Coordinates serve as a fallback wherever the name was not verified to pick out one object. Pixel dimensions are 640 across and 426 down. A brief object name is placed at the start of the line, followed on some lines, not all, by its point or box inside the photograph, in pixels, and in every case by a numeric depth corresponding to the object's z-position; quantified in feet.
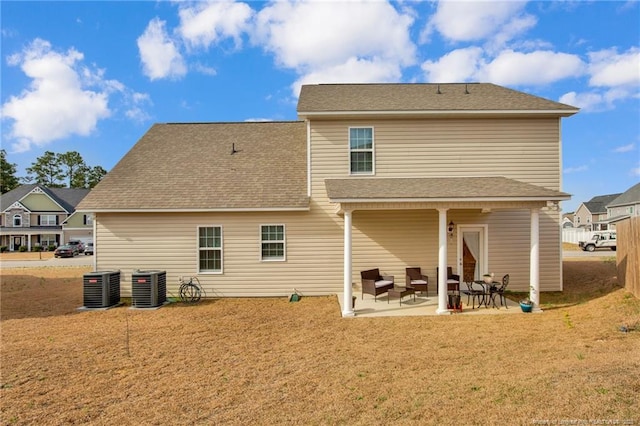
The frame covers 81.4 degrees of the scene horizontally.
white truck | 103.19
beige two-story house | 41.16
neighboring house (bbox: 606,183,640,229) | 141.79
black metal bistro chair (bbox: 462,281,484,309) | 34.12
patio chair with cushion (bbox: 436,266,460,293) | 35.47
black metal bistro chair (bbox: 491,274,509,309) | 33.88
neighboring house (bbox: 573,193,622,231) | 183.96
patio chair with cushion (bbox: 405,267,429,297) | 37.24
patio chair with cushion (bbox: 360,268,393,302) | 36.63
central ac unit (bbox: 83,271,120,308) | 37.01
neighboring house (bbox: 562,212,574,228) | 223.30
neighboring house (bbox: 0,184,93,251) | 149.18
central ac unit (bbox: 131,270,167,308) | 36.94
